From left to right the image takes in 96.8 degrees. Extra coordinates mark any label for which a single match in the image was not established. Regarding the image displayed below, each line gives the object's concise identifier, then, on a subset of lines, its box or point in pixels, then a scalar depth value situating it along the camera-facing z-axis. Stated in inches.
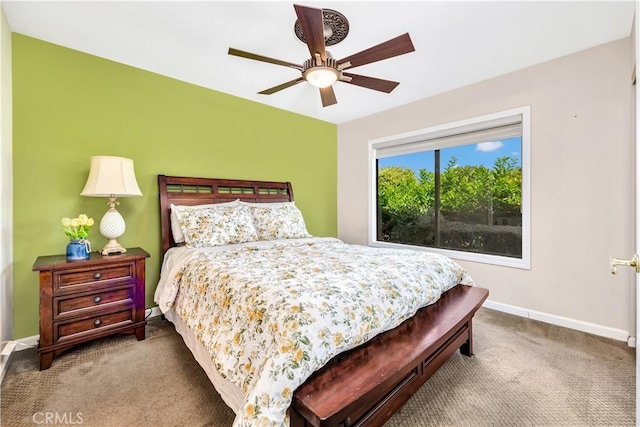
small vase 86.0
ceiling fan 61.0
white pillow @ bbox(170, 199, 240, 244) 113.3
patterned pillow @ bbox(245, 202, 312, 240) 125.5
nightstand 78.5
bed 44.4
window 119.9
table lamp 90.1
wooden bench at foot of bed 43.2
